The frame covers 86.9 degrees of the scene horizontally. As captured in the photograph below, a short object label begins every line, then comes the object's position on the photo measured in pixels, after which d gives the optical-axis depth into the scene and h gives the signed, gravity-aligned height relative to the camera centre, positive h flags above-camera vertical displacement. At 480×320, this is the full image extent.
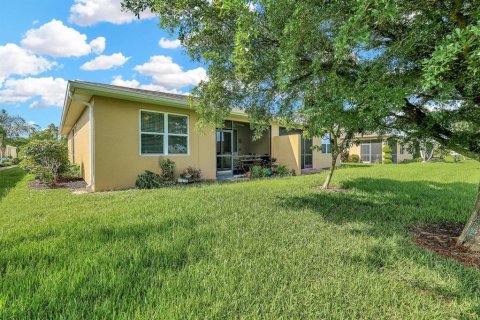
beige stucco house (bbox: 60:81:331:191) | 8.65 +0.92
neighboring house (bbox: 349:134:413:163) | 28.02 +0.50
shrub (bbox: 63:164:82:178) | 12.52 -0.67
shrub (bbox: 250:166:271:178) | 13.08 -0.75
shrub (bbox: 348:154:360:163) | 28.15 -0.14
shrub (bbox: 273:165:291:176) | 14.00 -0.76
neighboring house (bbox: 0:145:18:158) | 49.00 +1.69
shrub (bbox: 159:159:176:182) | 9.91 -0.38
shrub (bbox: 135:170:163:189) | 9.16 -0.82
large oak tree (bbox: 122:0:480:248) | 2.86 +1.41
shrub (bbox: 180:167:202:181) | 10.37 -0.66
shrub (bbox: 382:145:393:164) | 26.41 +0.17
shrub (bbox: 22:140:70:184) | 9.95 +0.01
